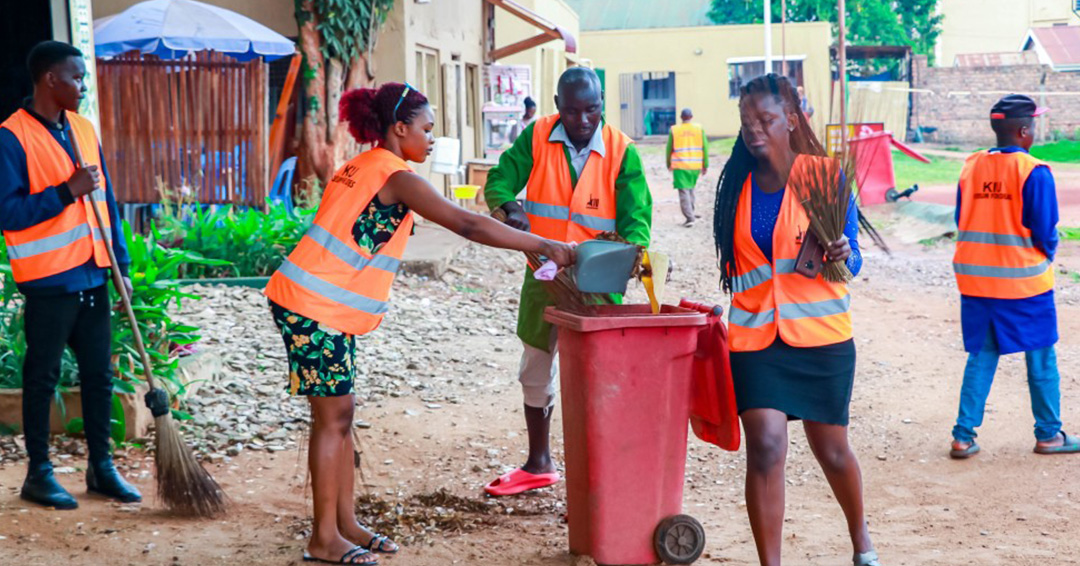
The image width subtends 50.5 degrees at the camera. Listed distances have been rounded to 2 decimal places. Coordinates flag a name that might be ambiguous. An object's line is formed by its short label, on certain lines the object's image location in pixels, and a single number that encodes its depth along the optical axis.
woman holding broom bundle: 3.59
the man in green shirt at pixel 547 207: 4.60
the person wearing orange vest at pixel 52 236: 4.25
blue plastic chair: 10.90
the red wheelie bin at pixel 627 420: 3.75
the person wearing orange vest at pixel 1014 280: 5.50
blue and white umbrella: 10.45
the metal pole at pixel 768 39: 28.51
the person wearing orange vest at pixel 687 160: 15.94
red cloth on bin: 3.83
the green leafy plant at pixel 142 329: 5.38
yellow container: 12.19
